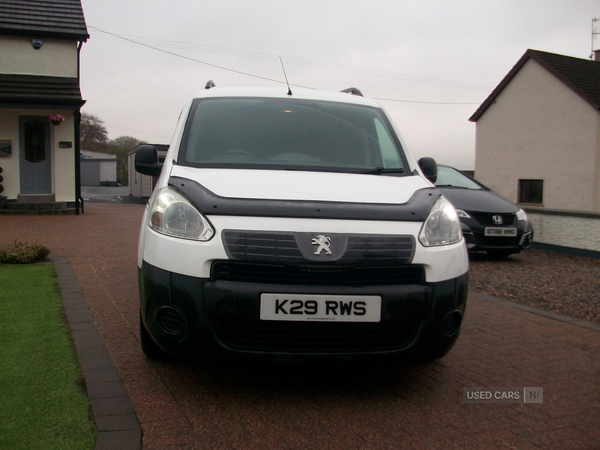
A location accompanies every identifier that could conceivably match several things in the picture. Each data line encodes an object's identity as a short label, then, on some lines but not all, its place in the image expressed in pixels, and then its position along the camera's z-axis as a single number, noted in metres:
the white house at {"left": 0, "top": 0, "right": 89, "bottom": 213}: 16.73
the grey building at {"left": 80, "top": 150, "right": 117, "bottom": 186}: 60.06
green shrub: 7.66
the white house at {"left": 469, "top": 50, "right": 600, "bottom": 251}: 21.56
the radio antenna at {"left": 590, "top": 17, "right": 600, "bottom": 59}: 30.60
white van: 2.94
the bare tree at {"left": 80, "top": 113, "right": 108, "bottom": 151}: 70.88
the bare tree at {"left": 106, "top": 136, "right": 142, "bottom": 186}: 67.31
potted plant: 16.66
